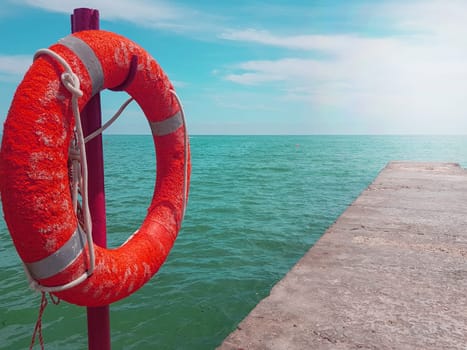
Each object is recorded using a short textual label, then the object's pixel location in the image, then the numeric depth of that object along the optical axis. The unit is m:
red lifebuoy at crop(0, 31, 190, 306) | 1.45
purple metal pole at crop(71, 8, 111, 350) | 1.92
